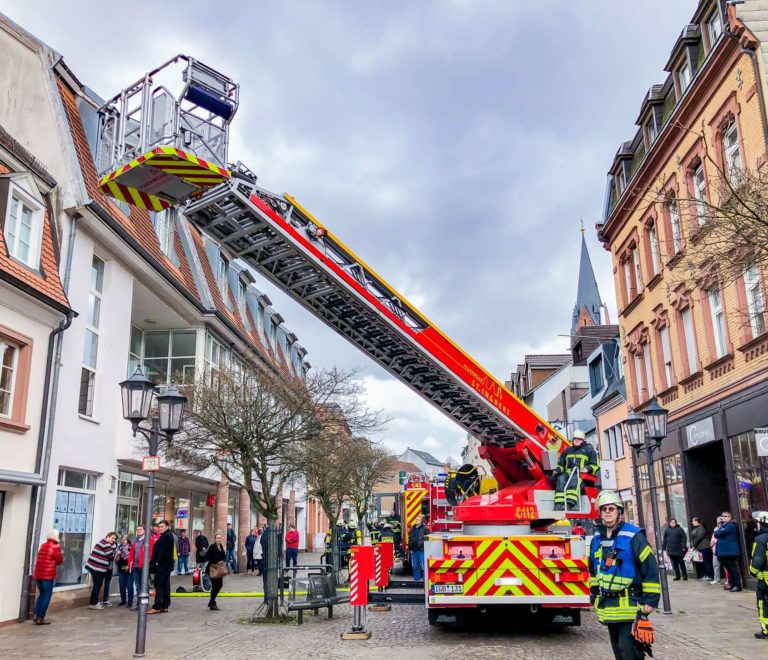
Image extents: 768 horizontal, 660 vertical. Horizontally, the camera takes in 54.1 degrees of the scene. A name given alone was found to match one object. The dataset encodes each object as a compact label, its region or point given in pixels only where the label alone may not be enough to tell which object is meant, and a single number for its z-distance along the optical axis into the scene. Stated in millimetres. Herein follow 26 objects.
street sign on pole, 10430
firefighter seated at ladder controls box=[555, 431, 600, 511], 10688
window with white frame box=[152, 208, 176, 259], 20797
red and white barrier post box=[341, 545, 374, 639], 10836
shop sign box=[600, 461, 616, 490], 14838
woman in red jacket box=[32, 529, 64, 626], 12422
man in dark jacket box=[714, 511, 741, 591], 15430
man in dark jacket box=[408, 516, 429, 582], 17594
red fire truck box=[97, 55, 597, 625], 8742
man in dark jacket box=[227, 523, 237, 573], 24297
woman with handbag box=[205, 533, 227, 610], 14422
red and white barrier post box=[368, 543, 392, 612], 12657
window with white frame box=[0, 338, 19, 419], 12969
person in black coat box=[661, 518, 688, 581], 18391
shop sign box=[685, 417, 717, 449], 18036
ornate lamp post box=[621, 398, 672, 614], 12958
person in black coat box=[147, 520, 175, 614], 14562
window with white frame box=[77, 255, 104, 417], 16297
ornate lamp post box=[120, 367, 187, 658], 9859
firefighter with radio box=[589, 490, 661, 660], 5875
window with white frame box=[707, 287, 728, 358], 17562
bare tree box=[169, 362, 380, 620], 13680
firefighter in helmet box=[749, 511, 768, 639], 9680
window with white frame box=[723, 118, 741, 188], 16406
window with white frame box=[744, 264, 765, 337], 15195
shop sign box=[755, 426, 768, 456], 11992
